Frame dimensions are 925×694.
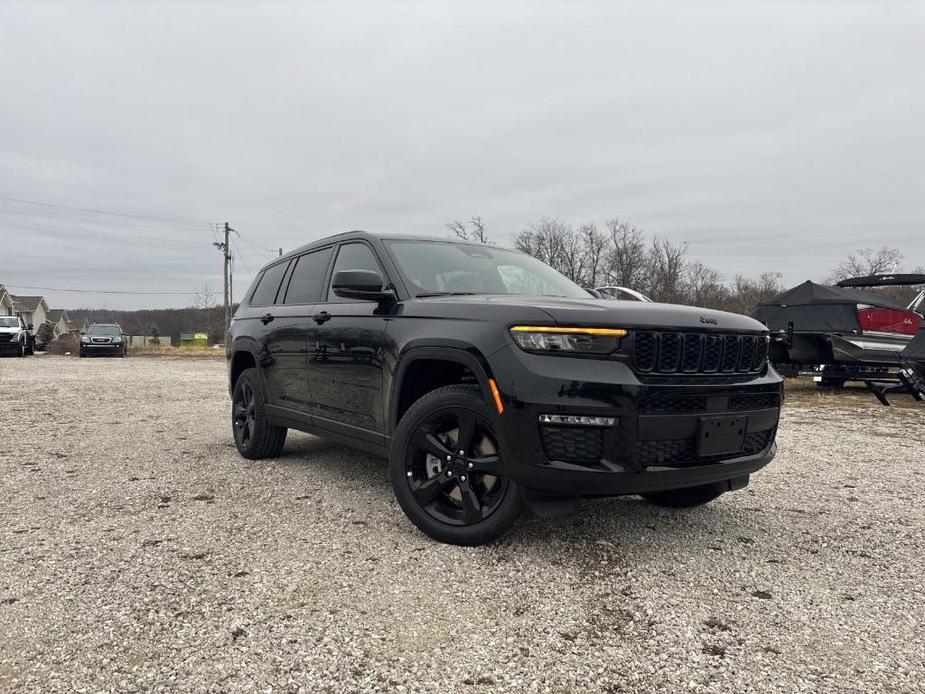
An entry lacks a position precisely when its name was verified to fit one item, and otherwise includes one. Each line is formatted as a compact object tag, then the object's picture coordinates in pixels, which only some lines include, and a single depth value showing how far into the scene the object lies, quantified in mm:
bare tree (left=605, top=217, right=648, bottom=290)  54062
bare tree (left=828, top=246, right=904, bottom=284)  47150
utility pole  43438
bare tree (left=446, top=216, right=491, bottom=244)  51388
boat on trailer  10469
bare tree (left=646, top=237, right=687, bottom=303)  51750
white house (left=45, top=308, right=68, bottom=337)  89938
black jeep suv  2762
